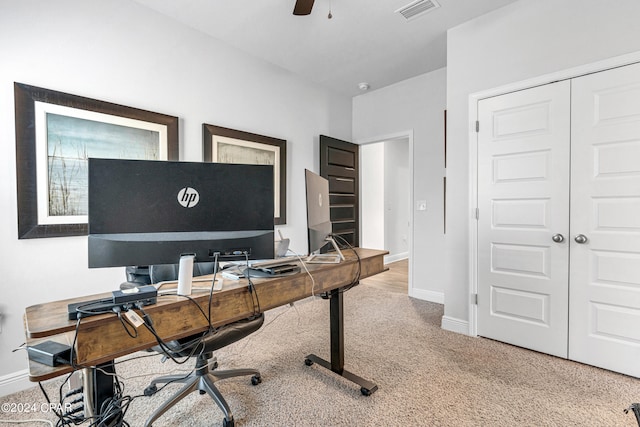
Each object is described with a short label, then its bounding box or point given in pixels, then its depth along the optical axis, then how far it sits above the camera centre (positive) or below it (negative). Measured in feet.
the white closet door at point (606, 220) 6.36 -0.28
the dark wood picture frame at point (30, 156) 6.06 +1.09
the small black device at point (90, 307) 2.92 -0.98
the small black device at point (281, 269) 4.43 -0.91
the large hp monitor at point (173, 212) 3.29 -0.03
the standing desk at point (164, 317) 2.77 -1.20
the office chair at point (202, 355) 4.73 -2.65
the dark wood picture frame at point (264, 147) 9.13 +2.13
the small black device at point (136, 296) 3.12 -0.92
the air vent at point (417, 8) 7.73 +5.27
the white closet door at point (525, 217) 7.23 -0.24
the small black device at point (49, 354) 2.57 -1.25
